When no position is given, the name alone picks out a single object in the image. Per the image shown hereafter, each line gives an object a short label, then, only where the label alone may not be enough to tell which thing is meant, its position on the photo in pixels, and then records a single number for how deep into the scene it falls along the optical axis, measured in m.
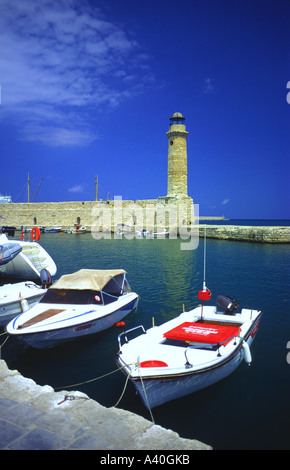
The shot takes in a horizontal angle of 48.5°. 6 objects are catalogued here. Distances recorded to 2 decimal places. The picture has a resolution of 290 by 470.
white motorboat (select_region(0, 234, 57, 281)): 15.02
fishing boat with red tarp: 5.34
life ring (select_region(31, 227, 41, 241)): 19.18
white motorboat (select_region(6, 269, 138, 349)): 7.48
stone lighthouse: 42.84
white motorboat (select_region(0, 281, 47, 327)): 9.38
